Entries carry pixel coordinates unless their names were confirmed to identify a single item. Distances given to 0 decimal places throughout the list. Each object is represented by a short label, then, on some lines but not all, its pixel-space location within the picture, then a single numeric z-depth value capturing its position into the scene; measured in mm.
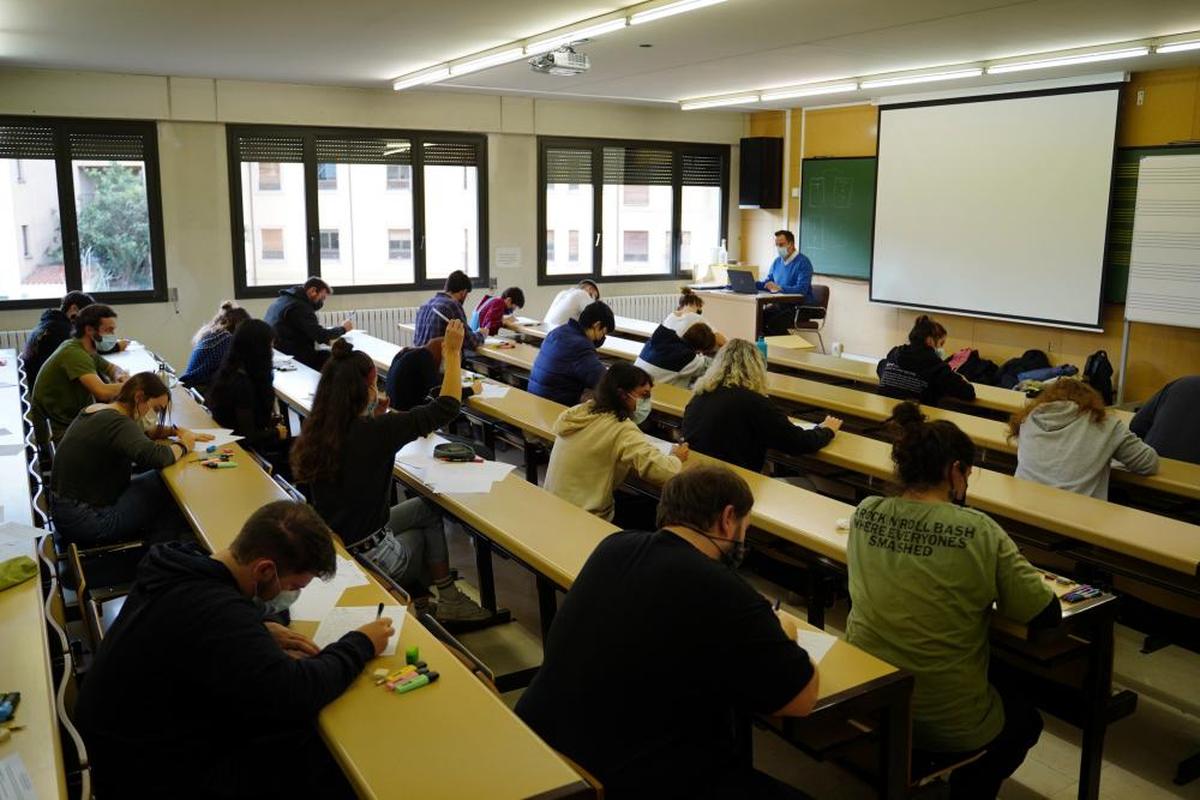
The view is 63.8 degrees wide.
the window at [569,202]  11602
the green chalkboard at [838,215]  11195
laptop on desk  10766
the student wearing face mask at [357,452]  3682
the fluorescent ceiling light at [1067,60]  7285
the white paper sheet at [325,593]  2814
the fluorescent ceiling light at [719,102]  10641
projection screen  8812
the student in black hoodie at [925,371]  6113
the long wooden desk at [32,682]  2037
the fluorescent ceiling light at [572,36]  6293
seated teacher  10854
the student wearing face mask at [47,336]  6734
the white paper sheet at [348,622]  2650
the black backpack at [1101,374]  8562
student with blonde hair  4547
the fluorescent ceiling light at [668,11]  5578
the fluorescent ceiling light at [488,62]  7528
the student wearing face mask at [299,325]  7879
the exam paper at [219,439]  4715
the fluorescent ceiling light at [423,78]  8664
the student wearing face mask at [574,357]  6137
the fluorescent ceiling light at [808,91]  9470
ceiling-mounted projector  7277
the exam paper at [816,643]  2580
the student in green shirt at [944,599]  2559
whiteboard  7859
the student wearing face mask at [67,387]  5473
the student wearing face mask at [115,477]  4117
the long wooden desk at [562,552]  2449
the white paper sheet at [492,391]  6167
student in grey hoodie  4219
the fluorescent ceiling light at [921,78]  8453
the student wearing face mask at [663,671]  2070
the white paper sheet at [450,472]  4062
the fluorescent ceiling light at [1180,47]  6852
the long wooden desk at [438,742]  1996
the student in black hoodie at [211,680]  2107
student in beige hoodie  4027
